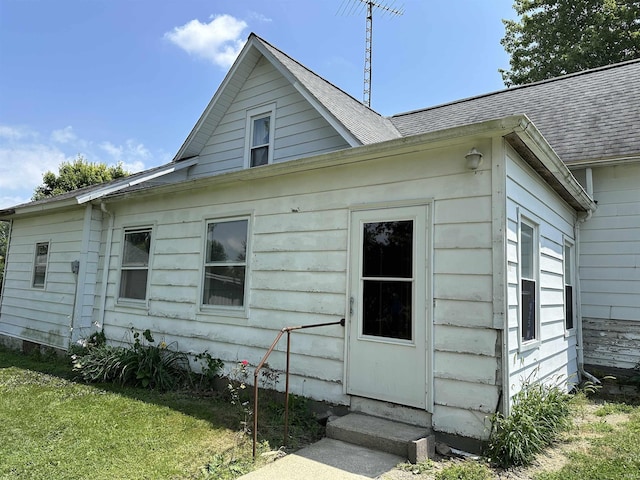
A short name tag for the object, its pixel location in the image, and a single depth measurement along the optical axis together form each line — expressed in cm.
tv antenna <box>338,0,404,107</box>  1285
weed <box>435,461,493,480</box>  301
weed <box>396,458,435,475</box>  313
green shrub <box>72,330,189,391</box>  565
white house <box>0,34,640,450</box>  372
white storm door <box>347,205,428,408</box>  391
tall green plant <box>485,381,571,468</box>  327
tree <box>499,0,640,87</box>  1656
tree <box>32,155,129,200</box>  2670
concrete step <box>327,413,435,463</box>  333
